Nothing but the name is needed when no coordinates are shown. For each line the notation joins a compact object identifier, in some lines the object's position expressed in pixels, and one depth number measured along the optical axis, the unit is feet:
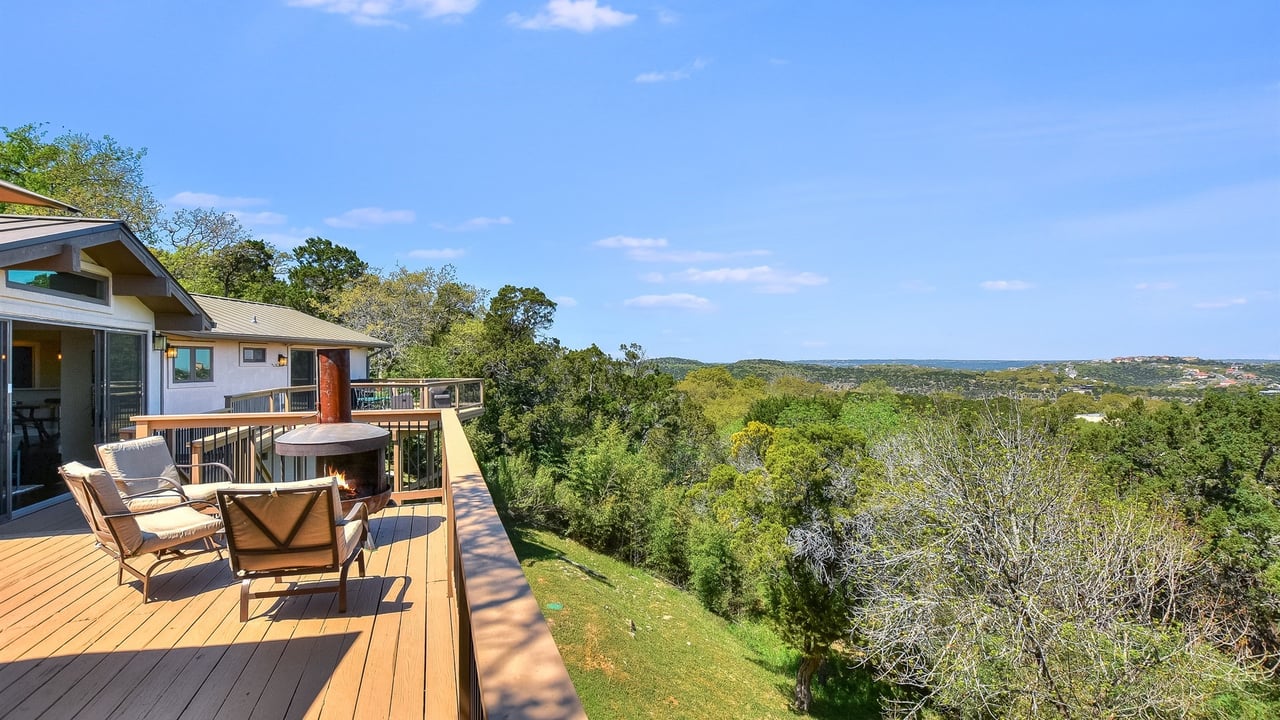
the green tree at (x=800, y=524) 49.32
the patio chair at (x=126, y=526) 11.07
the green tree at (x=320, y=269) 127.85
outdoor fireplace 12.34
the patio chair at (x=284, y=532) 9.82
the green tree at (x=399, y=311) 94.02
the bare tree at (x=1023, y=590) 29.27
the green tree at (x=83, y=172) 72.23
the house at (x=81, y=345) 18.31
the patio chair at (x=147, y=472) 14.01
